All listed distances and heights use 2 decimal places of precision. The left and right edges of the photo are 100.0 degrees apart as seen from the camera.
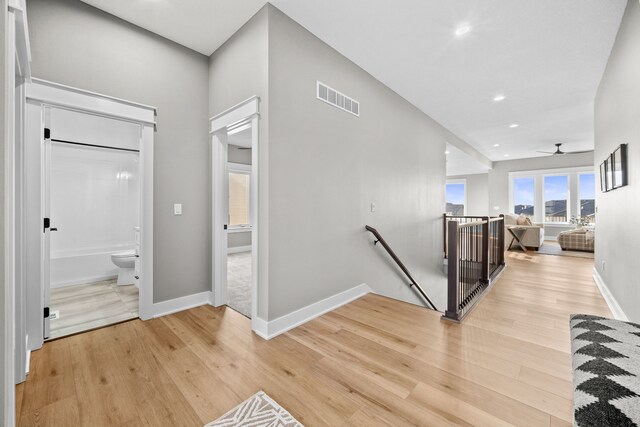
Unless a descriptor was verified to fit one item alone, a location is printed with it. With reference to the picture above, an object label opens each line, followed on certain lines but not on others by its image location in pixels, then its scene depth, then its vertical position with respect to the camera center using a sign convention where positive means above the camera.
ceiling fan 7.25 +1.88
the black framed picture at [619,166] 2.47 +0.44
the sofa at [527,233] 7.51 -0.59
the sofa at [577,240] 7.09 -0.76
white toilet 3.87 -0.75
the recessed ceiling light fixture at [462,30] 2.68 +1.85
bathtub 3.95 -0.82
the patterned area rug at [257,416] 1.42 -1.11
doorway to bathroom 3.46 +0.00
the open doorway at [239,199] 6.36 +0.39
